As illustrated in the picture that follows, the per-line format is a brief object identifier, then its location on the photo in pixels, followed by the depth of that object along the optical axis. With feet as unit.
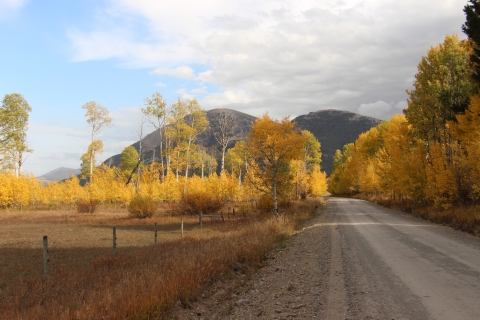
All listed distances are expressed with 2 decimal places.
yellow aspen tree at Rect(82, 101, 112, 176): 145.07
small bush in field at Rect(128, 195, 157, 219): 111.55
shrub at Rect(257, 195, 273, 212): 105.98
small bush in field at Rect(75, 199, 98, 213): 136.15
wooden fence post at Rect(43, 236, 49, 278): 33.86
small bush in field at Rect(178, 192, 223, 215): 115.55
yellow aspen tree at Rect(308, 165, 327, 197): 185.38
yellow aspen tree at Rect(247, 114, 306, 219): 80.94
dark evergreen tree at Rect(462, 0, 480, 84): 69.51
